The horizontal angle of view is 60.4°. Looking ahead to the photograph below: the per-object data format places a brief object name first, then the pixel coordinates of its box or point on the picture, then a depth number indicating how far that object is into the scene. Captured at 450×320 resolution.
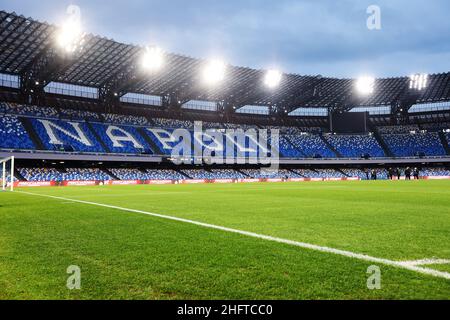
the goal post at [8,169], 43.47
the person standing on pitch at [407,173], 50.47
